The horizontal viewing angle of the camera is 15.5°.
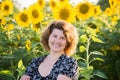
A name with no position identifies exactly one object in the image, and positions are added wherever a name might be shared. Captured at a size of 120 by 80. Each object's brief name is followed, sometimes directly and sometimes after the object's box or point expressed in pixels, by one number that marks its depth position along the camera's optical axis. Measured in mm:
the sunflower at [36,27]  5088
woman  3287
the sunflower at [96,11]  5253
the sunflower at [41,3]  5680
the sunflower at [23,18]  5215
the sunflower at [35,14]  5035
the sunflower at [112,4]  6142
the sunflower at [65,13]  4660
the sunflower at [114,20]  6059
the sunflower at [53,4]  5556
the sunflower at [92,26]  4702
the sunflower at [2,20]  5578
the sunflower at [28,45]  4512
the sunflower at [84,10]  4828
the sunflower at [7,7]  5931
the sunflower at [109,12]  6523
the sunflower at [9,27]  5514
